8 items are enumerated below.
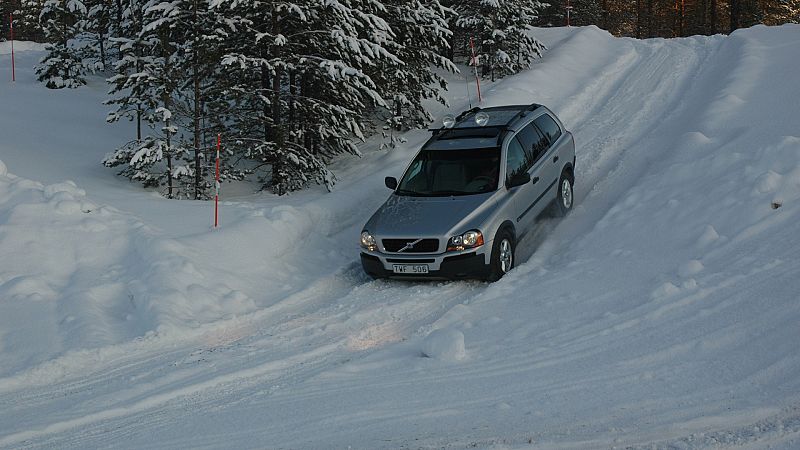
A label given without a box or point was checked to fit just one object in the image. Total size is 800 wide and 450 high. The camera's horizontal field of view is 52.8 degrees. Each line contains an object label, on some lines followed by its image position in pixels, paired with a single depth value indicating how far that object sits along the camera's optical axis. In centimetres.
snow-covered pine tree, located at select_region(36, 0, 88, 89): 2583
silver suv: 970
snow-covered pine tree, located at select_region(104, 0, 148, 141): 1424
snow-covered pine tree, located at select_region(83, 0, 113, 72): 1742
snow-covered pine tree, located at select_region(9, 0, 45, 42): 4016
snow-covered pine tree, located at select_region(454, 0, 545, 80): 2241
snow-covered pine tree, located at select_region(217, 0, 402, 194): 1470
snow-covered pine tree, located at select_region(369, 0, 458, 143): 1711
